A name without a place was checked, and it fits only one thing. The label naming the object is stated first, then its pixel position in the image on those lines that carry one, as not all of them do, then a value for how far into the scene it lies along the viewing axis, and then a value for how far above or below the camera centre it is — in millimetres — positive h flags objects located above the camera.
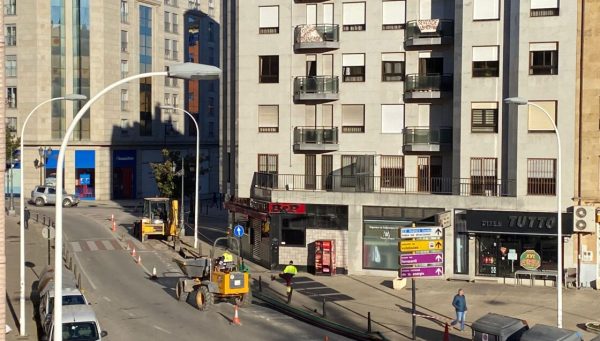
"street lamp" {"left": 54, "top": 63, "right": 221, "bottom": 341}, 16391 -171
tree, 64750 -2375
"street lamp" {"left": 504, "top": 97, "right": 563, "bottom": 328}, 29031 -3378
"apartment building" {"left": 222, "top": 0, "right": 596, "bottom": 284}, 41094 +1228
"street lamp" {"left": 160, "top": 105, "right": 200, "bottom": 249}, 52116 -4543
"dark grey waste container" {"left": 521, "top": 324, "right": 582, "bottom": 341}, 23144 -5252
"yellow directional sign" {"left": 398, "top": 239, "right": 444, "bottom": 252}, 28797 -3356
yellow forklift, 54969 -4740
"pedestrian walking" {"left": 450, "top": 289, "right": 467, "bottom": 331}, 30741 -5936
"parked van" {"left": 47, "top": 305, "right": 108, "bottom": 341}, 25900 -5721
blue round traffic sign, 44719 -4495
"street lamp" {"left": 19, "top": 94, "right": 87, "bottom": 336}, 26541 -5170
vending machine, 43906 -5743
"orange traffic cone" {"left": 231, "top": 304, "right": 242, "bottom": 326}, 32134 -6752
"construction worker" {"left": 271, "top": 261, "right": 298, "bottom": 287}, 37375 -5619
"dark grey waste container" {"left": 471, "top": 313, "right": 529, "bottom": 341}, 24922 -5493
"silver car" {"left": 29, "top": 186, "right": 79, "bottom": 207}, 77500 -4606
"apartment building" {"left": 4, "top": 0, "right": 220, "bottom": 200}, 87312 +6515
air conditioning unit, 39656 -3267
